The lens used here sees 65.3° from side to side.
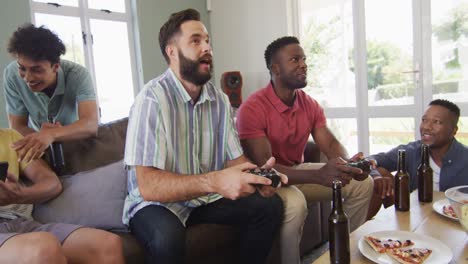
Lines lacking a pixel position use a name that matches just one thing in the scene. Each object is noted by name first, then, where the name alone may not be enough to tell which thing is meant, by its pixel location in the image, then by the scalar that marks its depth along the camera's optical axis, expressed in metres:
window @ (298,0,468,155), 3.30
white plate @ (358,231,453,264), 0.94
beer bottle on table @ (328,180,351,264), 0.98
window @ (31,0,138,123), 3.58
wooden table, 1.01
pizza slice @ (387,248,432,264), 0.92
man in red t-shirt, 1.92
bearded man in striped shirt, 1.34
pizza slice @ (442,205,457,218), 1.21
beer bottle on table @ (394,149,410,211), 1.35
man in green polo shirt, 1.78
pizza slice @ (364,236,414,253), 0.99
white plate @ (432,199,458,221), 1.26
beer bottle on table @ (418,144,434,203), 1.44
